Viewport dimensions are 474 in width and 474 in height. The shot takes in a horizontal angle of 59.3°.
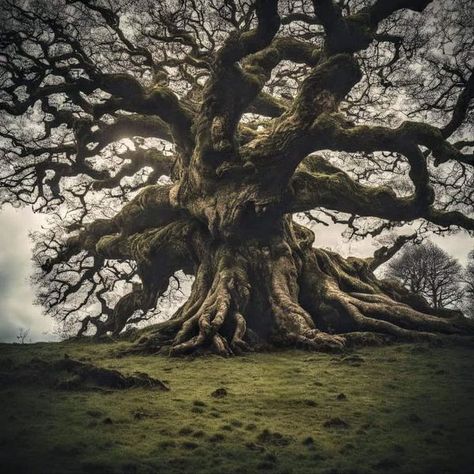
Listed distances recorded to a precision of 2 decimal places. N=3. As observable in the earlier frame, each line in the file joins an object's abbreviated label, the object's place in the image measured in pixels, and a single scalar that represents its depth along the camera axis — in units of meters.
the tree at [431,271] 26.73
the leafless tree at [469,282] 28.38
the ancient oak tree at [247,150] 10.04
